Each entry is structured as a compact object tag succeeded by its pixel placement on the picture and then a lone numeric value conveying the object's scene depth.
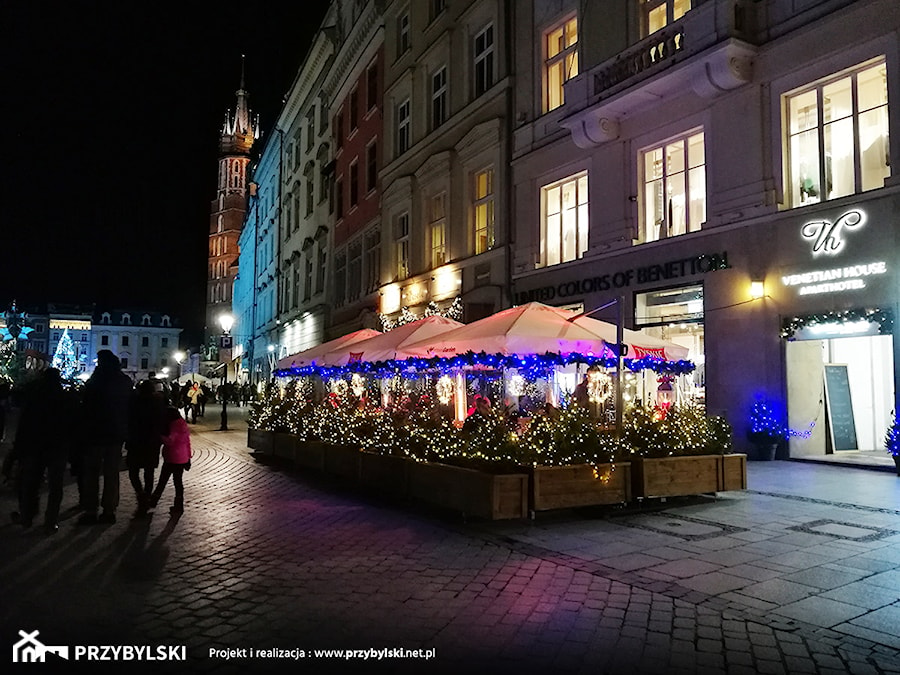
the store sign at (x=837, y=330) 12.78
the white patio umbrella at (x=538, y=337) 11.02
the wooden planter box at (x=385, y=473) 10.49
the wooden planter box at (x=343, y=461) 12.28
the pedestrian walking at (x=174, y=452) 9.84
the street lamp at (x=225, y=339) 25.77
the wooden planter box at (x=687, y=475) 9.63
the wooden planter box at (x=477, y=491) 8.54
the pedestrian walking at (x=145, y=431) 9.83
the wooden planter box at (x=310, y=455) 13.91
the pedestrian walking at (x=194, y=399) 30.34
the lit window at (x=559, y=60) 19.81
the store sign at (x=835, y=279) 12.73
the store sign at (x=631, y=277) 15.45
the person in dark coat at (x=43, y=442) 8.36
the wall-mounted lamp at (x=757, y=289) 14.34
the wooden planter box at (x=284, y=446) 15.52
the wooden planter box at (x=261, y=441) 16.98
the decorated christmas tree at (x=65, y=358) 58.44
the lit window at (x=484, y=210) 23.00
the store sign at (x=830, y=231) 12.93
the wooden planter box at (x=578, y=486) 8.83
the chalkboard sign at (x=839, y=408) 14.75
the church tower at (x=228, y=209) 89.69
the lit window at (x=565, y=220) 19.59
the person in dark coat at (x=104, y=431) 8.57
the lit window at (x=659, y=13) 16.70
